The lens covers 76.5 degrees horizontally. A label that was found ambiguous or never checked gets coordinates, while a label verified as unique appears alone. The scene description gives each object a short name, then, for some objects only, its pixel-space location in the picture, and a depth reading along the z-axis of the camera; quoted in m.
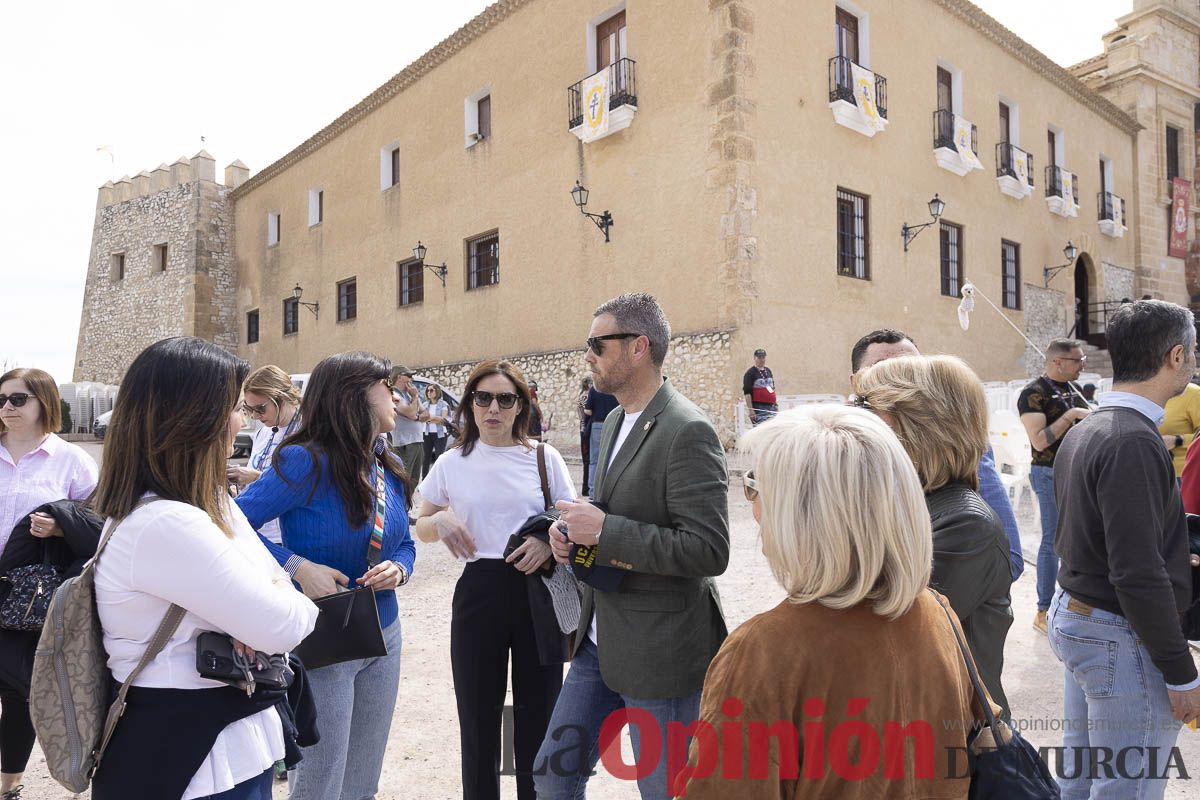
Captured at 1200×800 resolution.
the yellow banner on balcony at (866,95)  13.48
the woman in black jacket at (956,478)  1.82
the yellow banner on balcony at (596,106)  13.56
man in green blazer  2.07
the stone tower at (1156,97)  22.03
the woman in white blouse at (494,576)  2.64
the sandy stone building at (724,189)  12.31
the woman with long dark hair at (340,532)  2.31
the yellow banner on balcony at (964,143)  15.48
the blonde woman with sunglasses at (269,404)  4.33
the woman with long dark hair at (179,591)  1.58
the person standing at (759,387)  10.81
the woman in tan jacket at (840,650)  1.22
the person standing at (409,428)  7.89
